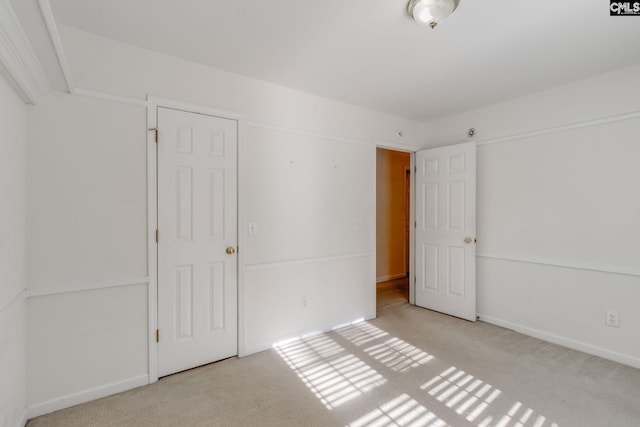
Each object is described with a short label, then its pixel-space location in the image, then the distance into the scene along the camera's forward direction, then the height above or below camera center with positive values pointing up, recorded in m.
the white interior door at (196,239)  2.32 -0.22
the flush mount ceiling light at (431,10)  1.66 +1.19
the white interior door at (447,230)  3.52 -0.19
